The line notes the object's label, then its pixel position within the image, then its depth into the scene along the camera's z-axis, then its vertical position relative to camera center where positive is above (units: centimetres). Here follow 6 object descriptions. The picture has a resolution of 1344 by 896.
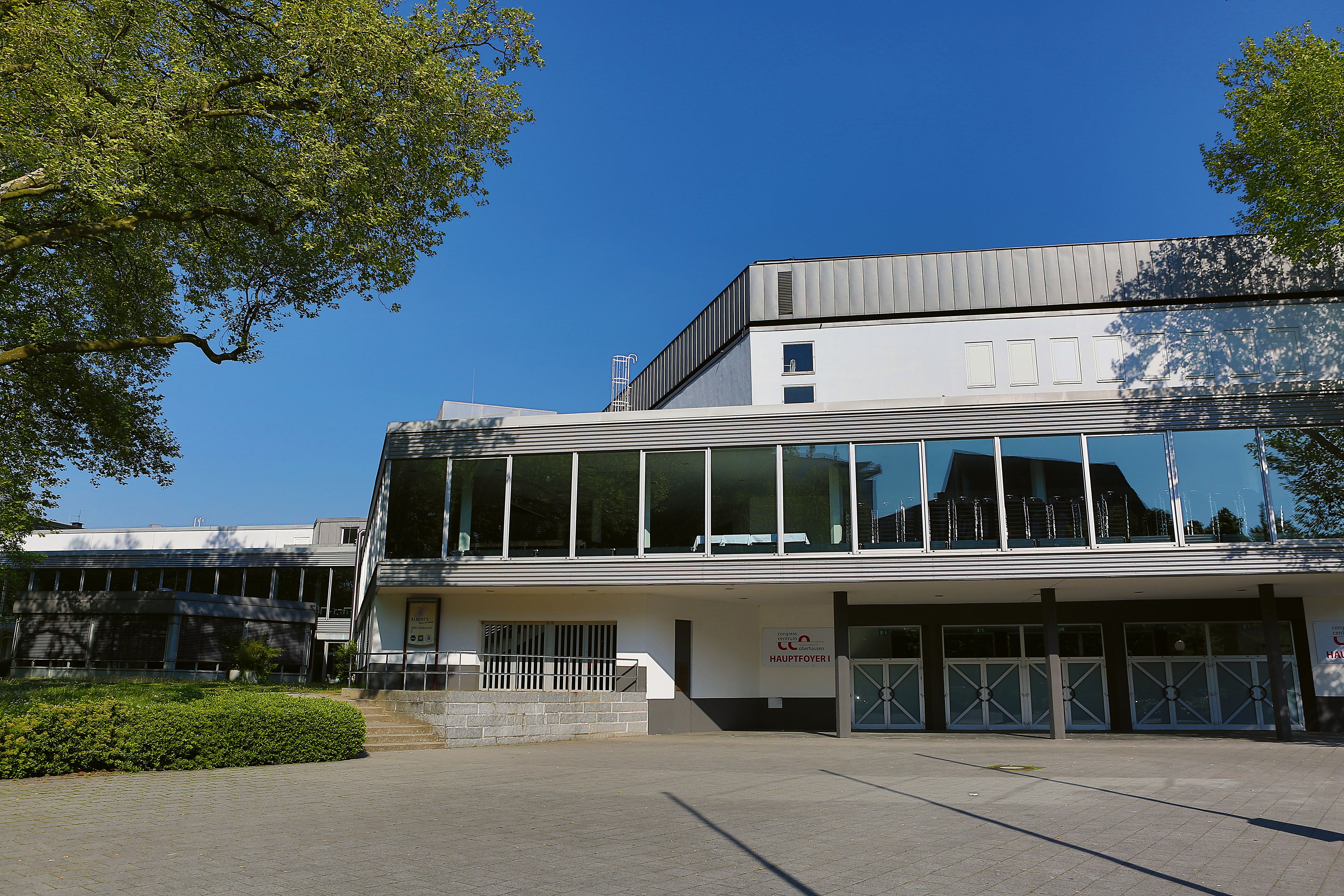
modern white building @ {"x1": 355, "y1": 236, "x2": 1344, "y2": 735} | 1823 +249
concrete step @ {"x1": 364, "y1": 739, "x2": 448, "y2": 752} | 1534 -181
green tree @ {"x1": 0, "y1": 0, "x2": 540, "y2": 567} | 1184 +681
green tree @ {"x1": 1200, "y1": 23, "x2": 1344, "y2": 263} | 2188 +1232
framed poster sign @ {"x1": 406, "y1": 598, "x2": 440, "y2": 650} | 2125 +35
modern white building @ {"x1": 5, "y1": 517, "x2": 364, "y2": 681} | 3095 +139
